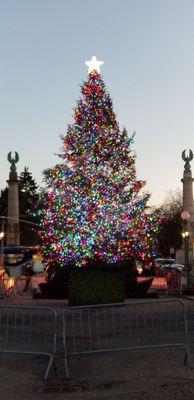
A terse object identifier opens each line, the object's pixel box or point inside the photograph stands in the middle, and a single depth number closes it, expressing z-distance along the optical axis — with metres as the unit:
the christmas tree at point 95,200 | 27.23
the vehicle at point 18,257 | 52.66
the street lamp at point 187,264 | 30.58
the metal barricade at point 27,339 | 10.56
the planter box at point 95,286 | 22.02
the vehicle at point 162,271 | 42.12
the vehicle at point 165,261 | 65.00
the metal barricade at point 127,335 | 10.88
